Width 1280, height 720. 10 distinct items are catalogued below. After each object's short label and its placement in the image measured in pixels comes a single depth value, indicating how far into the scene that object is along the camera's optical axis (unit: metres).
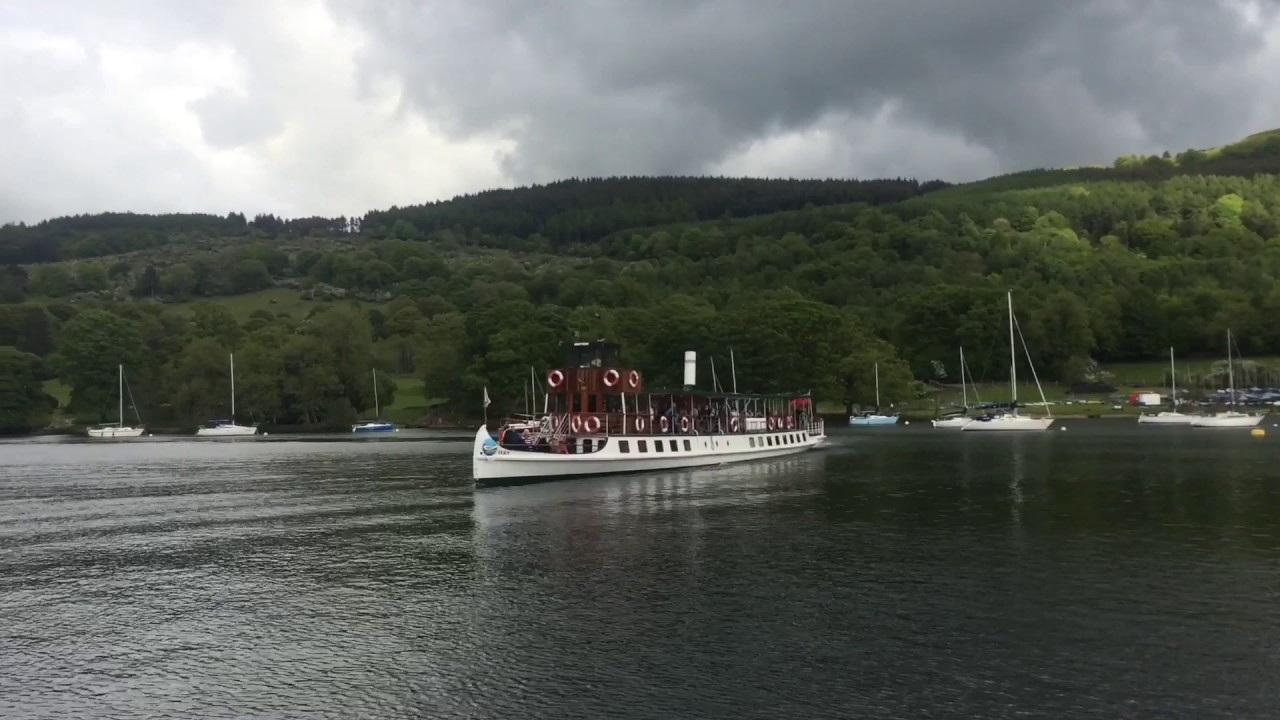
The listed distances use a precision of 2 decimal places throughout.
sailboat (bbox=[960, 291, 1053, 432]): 137.00
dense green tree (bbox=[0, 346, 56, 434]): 181.00
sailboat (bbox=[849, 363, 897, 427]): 159.50
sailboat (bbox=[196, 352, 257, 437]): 162.88
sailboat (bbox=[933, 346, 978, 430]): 145.38
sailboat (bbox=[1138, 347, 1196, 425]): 141.12
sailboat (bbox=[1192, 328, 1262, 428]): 128.12
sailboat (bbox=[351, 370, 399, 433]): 159.75
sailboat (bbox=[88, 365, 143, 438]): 165.50
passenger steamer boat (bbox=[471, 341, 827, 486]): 67.59
